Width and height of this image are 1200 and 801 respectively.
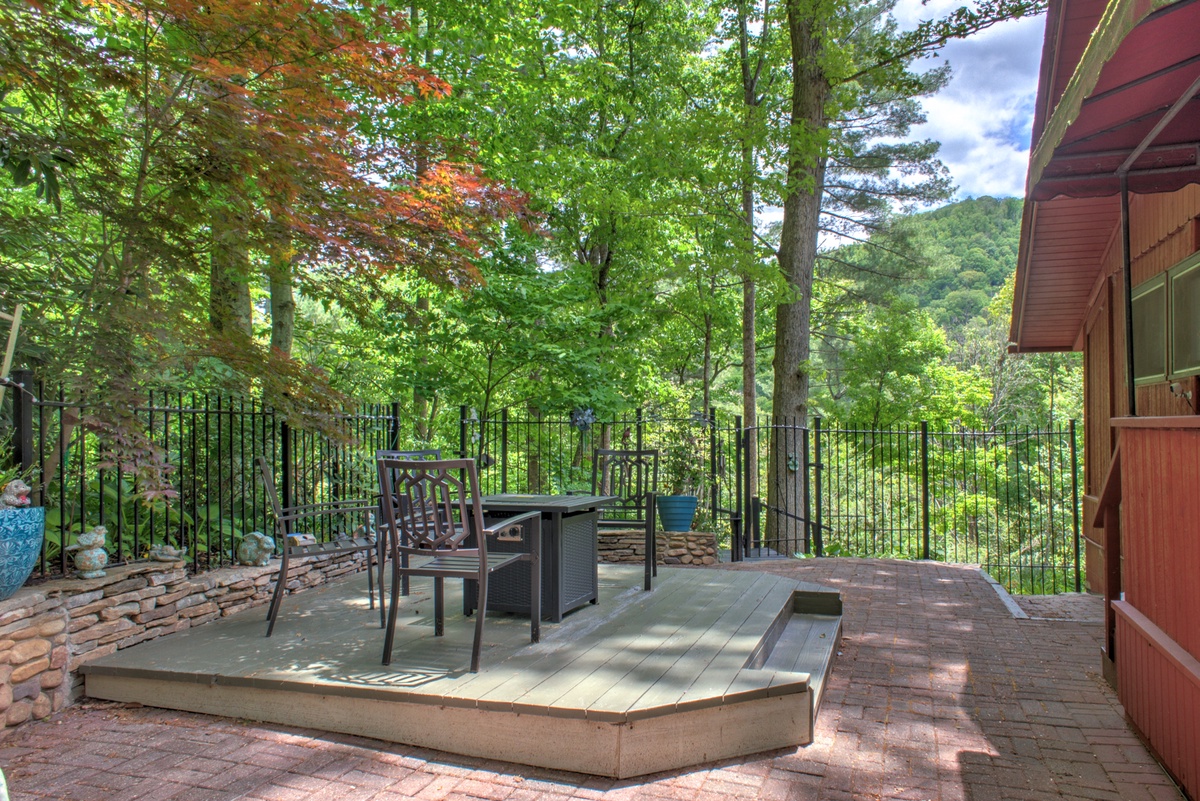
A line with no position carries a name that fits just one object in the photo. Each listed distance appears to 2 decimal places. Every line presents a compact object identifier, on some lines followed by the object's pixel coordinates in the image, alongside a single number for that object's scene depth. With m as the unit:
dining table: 3.84
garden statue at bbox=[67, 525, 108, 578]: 3.59
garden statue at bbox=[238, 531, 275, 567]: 4.74
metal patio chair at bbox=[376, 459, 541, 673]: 3.06
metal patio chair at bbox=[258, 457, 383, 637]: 3.74
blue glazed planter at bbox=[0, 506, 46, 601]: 3.06
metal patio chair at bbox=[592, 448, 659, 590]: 4.76
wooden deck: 2.63
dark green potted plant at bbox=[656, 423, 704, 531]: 7.47
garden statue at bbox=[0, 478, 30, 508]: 3.14
